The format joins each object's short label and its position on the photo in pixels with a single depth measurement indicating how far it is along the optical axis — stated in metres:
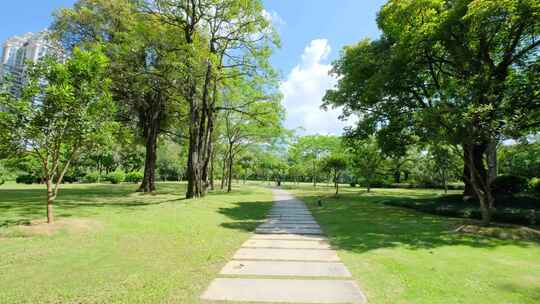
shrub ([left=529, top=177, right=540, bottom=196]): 13.11
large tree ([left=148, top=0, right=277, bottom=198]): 13.88
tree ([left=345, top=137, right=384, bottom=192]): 22.25
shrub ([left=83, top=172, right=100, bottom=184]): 34.69
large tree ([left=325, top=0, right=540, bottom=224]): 8.12
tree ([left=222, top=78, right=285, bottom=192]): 17.47
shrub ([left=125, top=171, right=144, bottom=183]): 36.38
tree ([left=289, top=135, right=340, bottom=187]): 37.50
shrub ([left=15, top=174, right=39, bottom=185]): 27.92
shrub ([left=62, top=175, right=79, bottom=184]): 32.12
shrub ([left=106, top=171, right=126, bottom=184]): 32.94
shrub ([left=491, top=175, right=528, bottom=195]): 13.54
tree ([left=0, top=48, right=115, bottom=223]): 6.39
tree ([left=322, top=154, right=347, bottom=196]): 20.36
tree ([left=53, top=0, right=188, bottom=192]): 13.82
